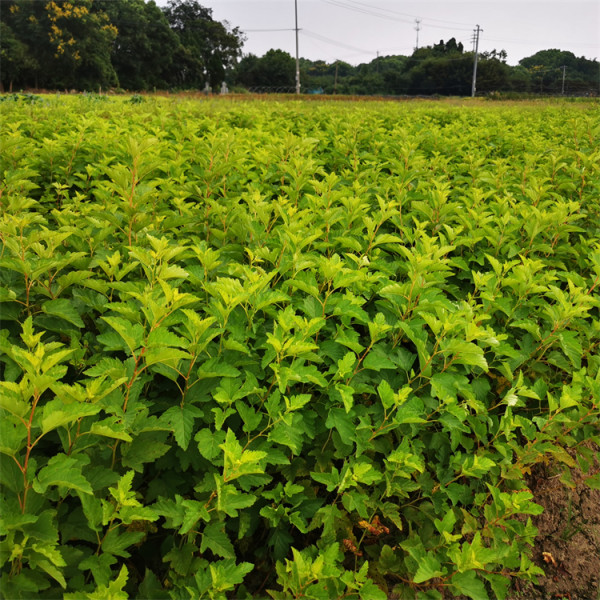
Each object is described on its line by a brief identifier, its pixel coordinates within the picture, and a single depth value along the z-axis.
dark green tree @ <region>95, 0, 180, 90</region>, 51.84
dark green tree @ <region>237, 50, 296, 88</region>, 78.50
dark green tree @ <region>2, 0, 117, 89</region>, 38.38
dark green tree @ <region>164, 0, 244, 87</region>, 66.41
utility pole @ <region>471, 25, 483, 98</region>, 57.38
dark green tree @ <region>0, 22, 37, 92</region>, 35.81
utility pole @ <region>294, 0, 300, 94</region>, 42.34
